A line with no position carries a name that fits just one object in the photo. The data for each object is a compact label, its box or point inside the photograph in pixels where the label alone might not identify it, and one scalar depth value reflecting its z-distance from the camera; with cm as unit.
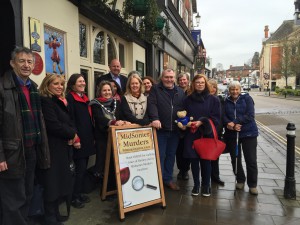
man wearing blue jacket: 432
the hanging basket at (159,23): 689
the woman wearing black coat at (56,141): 315
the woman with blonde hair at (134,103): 407
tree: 4247
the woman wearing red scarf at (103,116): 390
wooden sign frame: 359
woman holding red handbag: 429
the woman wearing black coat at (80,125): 370
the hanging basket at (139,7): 570
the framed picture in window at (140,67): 836
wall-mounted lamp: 2144
